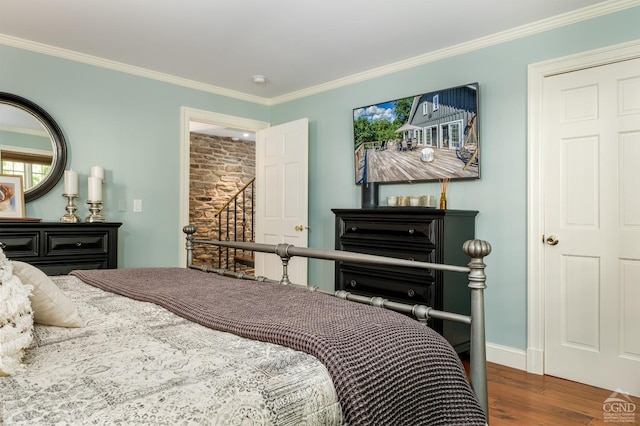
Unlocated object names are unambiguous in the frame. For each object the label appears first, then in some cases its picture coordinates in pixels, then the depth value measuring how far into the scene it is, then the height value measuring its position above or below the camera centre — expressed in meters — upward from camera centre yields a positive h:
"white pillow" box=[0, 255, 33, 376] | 0.86 -0.24
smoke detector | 4.04 +1.31
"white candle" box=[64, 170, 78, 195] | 3.37 +0.25
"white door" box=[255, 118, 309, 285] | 4.19 +0.23
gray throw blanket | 0.94 -0.33
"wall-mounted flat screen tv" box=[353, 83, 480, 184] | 3.17 +0.63
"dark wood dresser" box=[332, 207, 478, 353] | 2.84 -0.28
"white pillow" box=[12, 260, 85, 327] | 1.20 -0.26
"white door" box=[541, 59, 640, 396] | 2.54 -0.07
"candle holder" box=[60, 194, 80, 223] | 3.38 +0.01
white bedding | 0.72 -0.33
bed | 0.75 -0.33
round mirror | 3.22 +0.54
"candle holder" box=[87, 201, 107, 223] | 3.48 +0.02
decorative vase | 3.23 +0.10
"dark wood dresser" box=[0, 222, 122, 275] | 2.95 -0.23
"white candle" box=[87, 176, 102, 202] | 3.45 +0.20
